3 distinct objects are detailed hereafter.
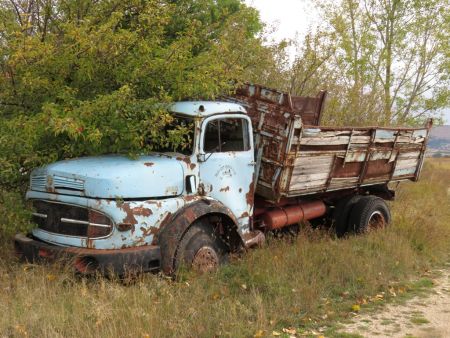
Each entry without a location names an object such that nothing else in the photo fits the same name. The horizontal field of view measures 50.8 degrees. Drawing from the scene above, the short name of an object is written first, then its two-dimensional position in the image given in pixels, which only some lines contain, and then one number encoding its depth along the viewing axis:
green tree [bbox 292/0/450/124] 17.18
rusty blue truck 4.69
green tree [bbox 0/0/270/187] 5.28
